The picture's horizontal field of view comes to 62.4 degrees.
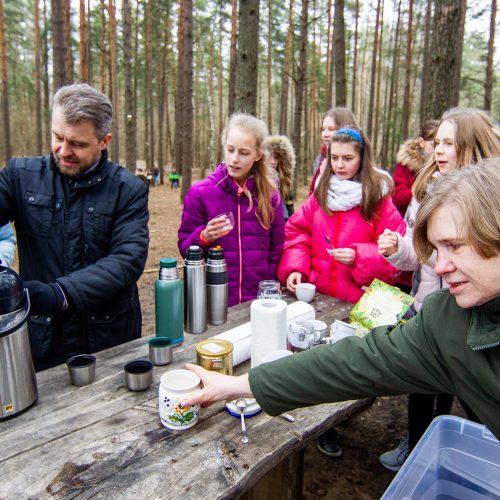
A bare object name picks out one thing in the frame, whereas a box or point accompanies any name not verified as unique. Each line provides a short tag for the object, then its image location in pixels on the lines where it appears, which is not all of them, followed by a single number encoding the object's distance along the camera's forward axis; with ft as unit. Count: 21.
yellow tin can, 5.53
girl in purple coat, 9.46
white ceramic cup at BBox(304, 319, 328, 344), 6.78
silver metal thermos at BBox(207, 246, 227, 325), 7.29
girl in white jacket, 8.30
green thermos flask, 6.36
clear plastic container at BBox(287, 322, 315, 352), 6.60
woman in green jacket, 3.77
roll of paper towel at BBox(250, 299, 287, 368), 5.89
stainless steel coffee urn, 4.75
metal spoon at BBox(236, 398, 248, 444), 4.76
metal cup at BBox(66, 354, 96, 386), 5.60
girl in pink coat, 9.34
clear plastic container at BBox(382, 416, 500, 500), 5.51
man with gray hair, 6.85
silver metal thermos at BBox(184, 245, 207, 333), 6.92
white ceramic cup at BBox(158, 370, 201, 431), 4.74
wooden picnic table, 4.01
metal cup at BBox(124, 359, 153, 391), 5.52
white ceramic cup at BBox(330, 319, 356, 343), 6.76
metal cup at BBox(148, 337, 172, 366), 6.18
